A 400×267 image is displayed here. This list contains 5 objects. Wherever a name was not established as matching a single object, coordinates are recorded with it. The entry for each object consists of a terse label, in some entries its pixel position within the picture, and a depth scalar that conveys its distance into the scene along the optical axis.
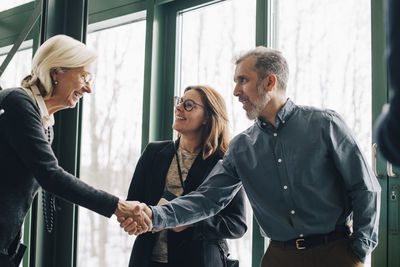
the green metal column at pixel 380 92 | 2.05
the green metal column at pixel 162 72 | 3.24
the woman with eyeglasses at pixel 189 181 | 2.05
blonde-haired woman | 1.71
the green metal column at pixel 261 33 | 2.55
